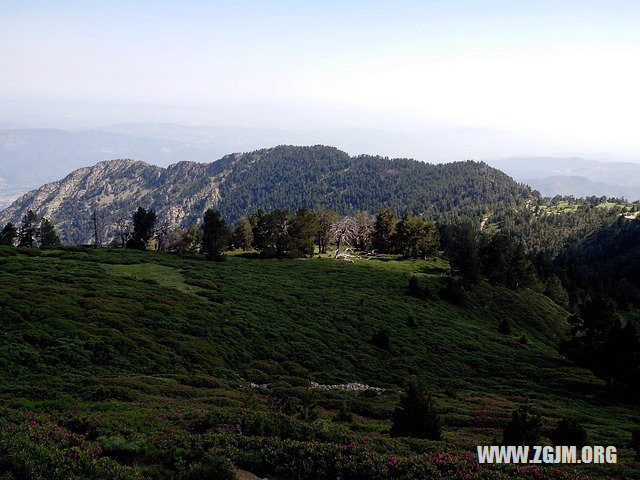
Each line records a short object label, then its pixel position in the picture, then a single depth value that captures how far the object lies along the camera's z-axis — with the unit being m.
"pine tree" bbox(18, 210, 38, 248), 108.22
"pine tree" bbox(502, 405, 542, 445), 19.64
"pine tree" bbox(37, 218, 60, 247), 116.82
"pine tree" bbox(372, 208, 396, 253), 132.12
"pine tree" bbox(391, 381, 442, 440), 21.53
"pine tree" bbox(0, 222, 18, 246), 103.81
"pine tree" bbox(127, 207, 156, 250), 108.72
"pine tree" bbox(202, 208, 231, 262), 95.62
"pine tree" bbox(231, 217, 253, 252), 129.12
